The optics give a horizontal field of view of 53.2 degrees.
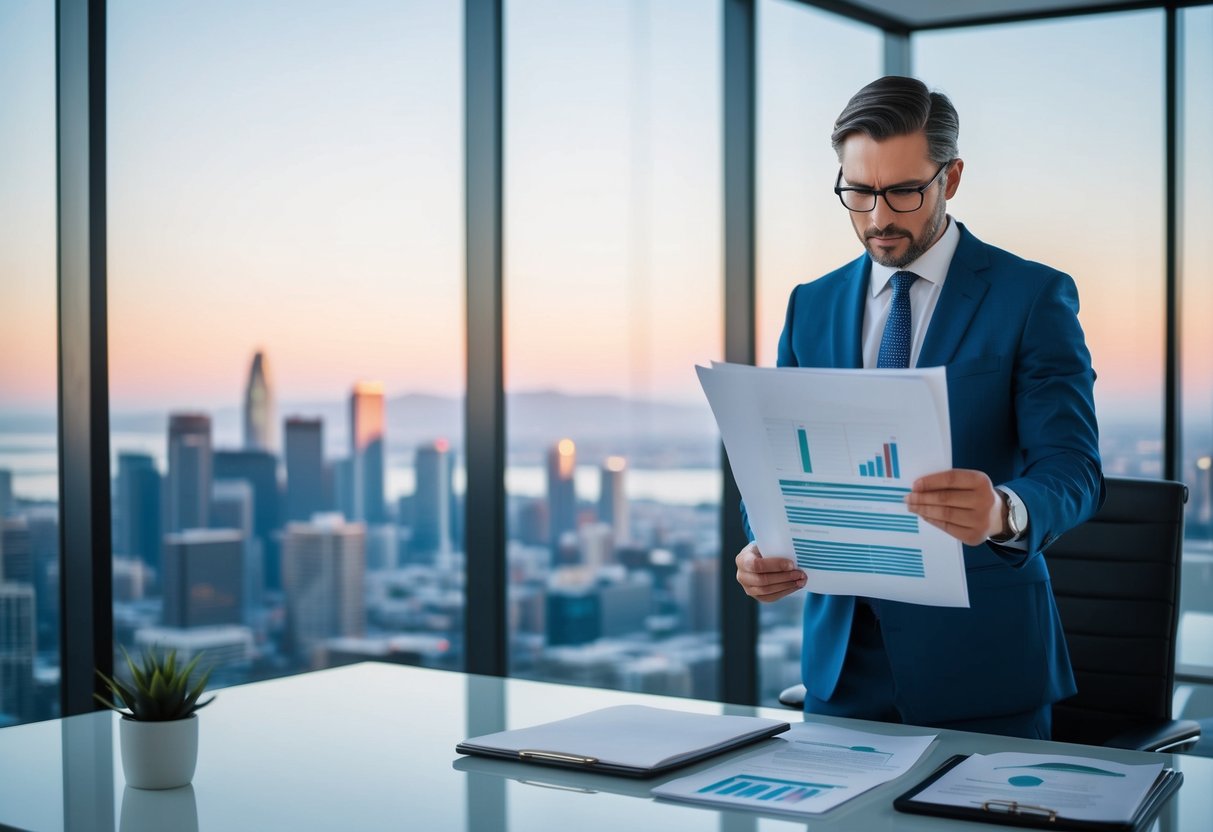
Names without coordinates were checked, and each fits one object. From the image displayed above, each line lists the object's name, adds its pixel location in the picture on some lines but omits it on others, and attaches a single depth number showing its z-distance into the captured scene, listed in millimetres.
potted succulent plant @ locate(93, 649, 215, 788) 1398
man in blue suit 1784
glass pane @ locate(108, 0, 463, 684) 2729
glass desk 1262
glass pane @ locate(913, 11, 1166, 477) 3982
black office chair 2166
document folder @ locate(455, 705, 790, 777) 1440
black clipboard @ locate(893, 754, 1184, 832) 1187
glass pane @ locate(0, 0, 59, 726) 2518
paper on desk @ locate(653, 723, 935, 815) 1298
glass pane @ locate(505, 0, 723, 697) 3465
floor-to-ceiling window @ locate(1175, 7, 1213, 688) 3893
